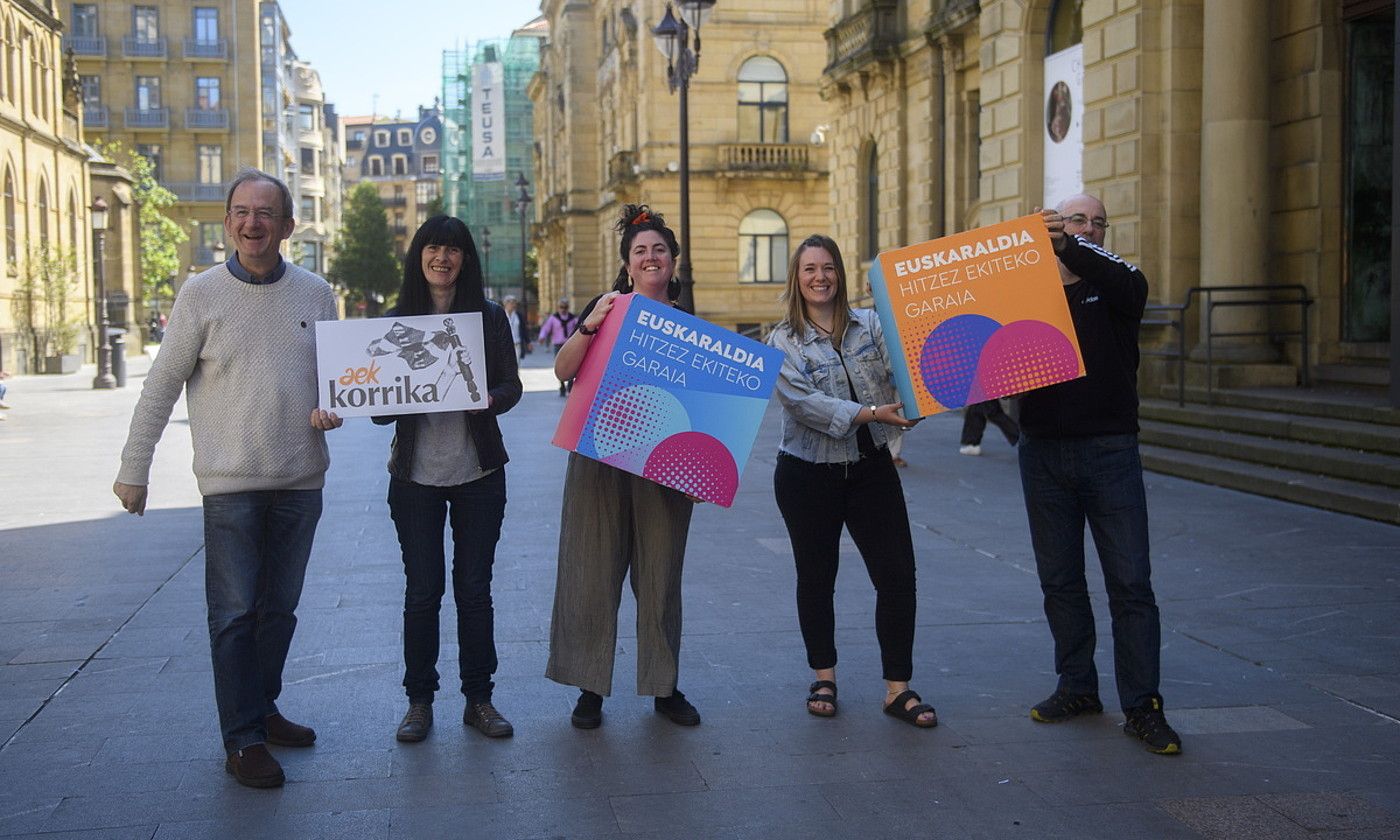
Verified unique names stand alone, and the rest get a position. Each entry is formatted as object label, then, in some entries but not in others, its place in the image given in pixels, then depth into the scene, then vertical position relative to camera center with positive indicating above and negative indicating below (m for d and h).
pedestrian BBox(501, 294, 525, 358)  38.78 +0.65
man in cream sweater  5.16 -0.29
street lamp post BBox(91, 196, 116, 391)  30.92 +0.66
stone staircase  11.12 -0.98
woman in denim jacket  5.73 -0.55
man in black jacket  5.49 -0.44
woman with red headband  5.76 -0.93
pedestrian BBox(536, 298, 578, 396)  32.38 +0.35
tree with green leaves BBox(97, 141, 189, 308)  61.88 +5.18
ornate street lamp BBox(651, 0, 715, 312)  19.92 +4.17
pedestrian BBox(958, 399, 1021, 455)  14.23 -0.98
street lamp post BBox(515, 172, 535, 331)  58.47 +5.84
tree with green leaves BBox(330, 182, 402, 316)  112.25 +6.77
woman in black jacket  5.59 -0.58
